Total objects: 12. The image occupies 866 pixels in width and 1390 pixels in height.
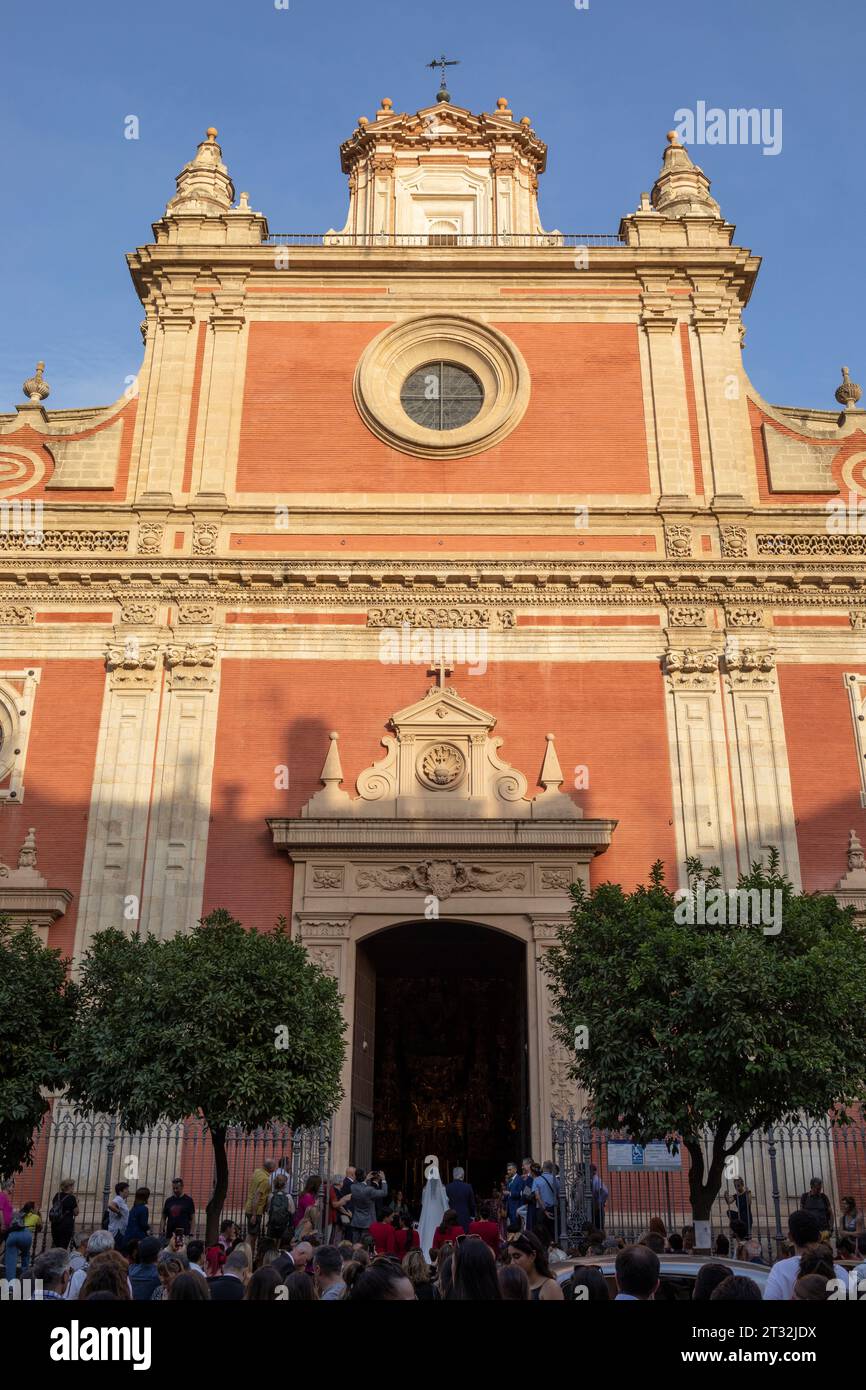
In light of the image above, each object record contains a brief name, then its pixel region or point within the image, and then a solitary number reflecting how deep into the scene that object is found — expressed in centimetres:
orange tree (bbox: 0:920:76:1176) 1388
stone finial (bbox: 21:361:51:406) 2241
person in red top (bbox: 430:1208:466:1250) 1016
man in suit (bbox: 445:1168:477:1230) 1362
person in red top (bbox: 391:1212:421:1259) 1068
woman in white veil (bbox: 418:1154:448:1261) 1393
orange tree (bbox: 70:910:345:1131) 1342
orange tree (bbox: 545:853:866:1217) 1280
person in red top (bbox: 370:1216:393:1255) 1034
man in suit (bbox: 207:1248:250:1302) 654
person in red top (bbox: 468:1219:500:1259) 1067
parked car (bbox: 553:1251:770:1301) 689
